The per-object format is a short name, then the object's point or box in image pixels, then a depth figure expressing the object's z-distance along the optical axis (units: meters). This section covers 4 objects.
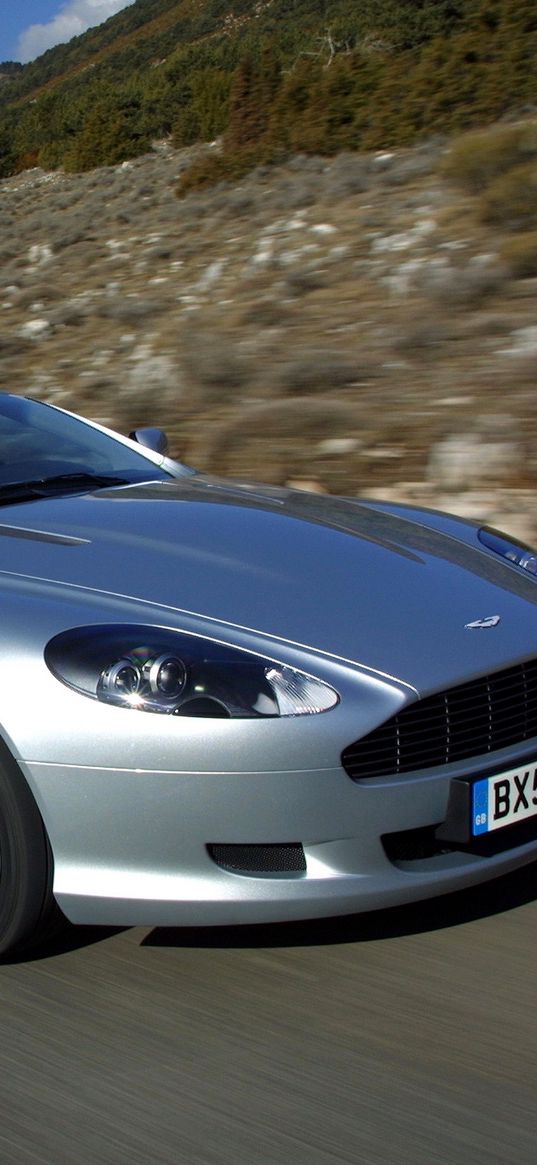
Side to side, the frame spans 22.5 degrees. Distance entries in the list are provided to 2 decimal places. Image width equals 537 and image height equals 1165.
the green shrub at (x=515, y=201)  11.80
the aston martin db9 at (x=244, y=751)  2.60
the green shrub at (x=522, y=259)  10.19
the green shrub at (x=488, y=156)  12.85
